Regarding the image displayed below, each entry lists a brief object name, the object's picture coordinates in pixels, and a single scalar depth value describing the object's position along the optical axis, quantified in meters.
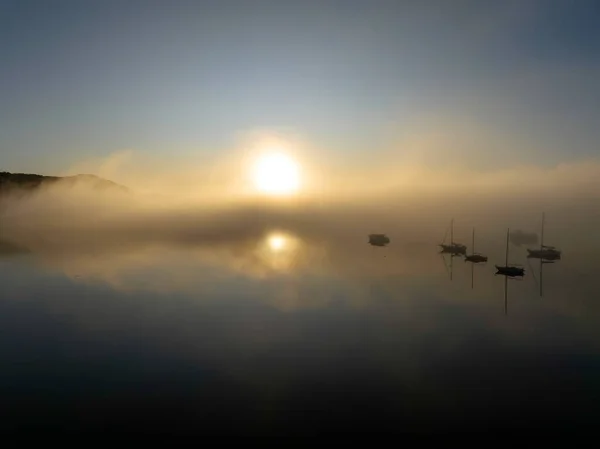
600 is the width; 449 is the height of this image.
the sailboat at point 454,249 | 133.25
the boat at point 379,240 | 171.50
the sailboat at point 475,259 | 120.31
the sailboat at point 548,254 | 122.45
